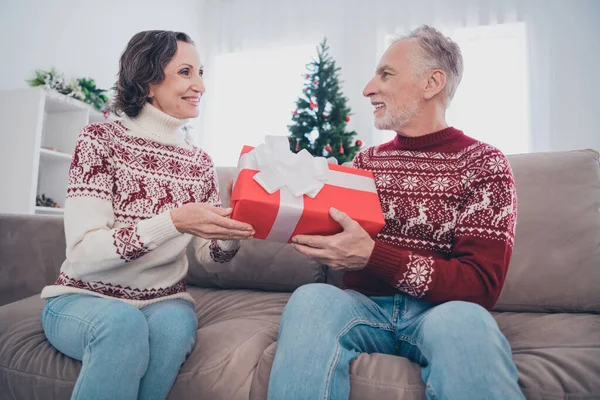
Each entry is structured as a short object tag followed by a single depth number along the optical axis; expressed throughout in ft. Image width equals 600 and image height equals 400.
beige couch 2.78
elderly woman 2.86
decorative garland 9.62
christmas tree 11.66
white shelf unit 8.95
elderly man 2.43
